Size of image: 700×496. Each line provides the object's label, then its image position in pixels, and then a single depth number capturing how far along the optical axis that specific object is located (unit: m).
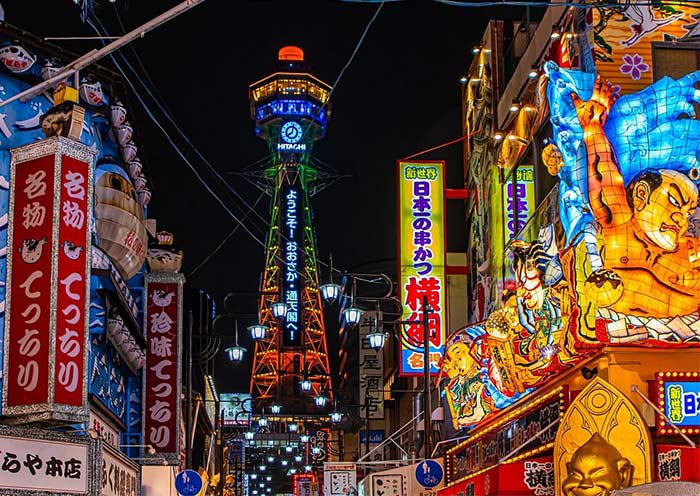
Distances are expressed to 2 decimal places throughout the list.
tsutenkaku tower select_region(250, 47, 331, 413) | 120.62
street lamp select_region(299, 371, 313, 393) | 49.45
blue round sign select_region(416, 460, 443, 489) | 27.73
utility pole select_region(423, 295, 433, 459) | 29.17
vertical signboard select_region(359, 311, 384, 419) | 65.56
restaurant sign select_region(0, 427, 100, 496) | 11.40
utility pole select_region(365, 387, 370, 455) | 49.01
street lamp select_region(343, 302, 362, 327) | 27.66
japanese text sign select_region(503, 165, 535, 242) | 27.25
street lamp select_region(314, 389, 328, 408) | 49.28
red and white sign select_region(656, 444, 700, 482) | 17.00
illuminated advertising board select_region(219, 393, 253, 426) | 114.45
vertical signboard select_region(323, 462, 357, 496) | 34.18
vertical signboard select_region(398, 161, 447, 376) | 30.44
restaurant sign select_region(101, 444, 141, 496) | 14.02
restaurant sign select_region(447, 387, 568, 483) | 21.15
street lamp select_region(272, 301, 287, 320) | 34.53
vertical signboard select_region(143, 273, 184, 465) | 29.64
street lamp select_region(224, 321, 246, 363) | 32.34
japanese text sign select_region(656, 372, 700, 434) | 18.36
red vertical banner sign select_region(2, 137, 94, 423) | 15.21
